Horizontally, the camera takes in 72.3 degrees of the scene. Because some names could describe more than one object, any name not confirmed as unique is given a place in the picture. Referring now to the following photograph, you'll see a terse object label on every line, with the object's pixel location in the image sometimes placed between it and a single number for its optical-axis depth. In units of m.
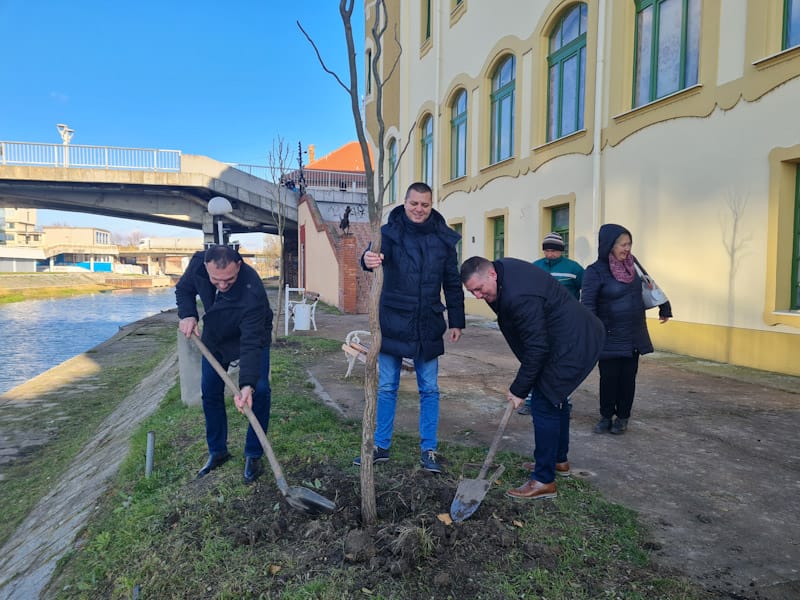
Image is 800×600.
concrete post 5.52
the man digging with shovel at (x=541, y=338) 2.89
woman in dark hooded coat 4.08
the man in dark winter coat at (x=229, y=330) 3.34
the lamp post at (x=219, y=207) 9.18
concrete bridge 23.30
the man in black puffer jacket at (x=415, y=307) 3.45
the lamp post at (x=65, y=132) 26.24
